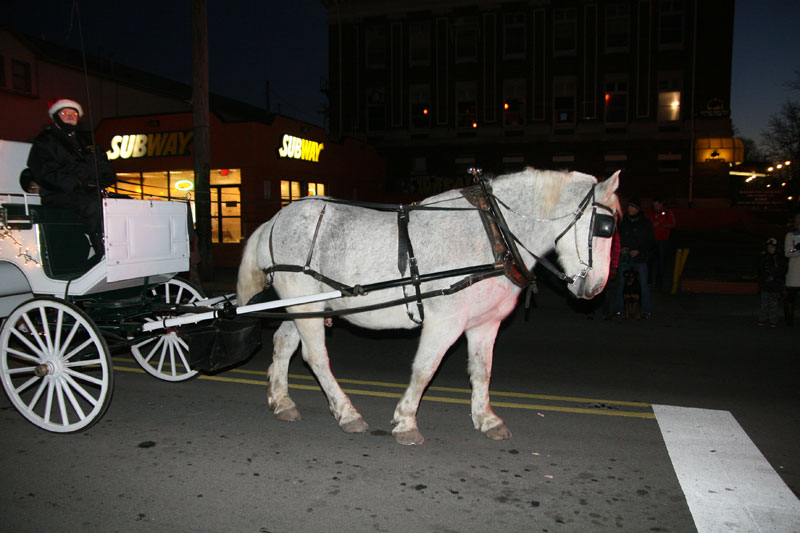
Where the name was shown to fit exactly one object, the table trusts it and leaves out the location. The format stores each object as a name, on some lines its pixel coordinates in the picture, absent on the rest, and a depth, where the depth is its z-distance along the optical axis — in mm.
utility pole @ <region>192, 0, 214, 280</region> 12023
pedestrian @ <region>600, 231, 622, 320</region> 9508
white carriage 4570
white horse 4098
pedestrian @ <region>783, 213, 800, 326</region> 8602
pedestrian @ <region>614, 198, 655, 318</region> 9484
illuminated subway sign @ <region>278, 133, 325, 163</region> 19647
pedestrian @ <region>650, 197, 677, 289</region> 12662
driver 4883
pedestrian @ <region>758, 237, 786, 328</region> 8641
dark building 30062
